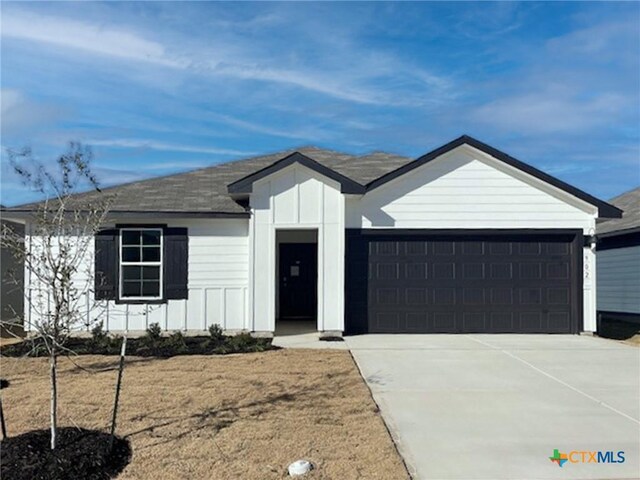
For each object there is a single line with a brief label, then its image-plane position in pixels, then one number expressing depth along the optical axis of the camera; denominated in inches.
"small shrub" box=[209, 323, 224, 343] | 454.6
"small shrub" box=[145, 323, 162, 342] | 455.7
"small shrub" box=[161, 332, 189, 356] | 401.7
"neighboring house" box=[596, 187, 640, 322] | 654.5
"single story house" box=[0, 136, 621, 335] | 487.8
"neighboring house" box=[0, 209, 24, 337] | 549.3
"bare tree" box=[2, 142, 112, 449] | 198.8
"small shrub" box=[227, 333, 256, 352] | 406.9
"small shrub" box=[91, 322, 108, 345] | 430.0
